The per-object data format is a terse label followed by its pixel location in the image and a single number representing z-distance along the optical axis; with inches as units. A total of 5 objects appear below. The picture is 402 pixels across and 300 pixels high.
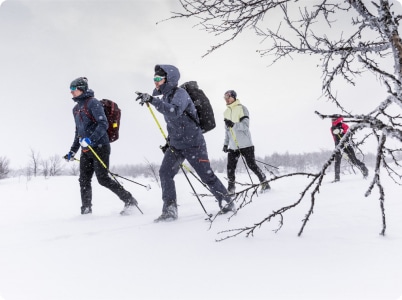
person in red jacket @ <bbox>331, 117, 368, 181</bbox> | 258.5
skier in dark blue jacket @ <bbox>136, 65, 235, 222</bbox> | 133.4
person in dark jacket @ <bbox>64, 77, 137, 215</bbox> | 165.2
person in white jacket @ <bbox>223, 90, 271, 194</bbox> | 236.8
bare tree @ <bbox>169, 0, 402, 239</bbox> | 60.2
